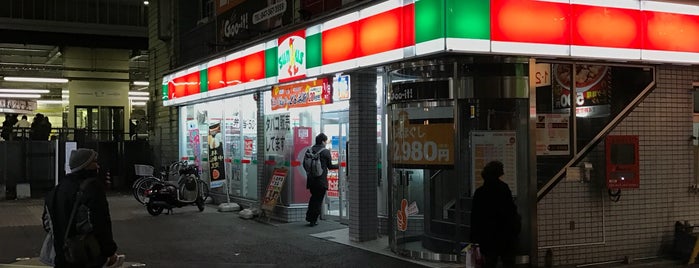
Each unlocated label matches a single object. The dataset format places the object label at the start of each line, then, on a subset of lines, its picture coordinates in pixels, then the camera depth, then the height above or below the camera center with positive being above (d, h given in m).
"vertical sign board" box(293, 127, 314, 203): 13.02 -0.50
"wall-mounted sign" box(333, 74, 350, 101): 10.98 +0.89
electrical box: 8.57 -0.34
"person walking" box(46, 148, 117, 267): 4.65 -0.49
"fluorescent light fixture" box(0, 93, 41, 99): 29.94 +2.14
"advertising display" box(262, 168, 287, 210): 12.83 -1.03
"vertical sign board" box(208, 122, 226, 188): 15.81 -0.45
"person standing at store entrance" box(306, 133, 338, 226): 11.97 -0.87
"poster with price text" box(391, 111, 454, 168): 8.63 -0.08
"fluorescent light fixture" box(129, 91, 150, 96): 32.75 +2.34
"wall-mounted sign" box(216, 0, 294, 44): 13.68 +2.78
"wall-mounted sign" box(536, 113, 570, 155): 8.45 +0.04
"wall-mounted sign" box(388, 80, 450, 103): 8.59 +0.65
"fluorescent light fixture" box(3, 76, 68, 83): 25.09 +2.47
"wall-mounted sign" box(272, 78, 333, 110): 11.75 +0.85
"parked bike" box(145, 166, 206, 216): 14.33 -1.27
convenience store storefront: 8.06 +0.66
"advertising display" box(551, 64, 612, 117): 8.64 +0.66
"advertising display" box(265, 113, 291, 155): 13.17 +0.12
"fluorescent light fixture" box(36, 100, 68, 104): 37.15 +2.20
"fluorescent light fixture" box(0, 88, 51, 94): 28.91 +2.29
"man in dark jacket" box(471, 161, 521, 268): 6.46 -0.83
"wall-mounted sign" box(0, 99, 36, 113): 28.19 +1.57
